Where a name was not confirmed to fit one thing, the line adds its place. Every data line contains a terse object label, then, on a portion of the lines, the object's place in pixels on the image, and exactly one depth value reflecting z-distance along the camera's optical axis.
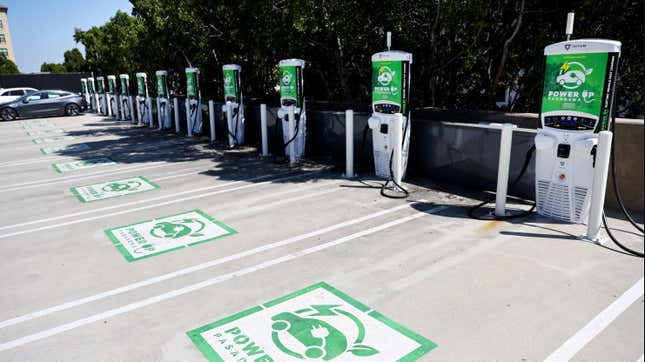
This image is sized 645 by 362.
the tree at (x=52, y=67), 70.71
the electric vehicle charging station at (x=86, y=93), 25.33
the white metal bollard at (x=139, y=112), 17.23
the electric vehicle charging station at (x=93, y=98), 23.59
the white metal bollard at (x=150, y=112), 16.03
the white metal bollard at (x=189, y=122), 13.32
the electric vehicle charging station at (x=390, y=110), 6.79
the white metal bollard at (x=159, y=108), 15.25
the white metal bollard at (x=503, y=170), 5.21
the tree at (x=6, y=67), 57.84
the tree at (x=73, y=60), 68.24
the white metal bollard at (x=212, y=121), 12.00
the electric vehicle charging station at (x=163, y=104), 14.77
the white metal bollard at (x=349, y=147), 7.36
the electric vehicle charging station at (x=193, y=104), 12.56
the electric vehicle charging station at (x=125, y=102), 18.42
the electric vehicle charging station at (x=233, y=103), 10.66
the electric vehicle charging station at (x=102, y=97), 22.17
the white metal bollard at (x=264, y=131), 9.46
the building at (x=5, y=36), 84.44
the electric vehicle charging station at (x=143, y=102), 16.17
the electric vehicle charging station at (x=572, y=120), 4.68
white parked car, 21.75
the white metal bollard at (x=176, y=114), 14.01
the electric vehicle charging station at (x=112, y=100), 20.33
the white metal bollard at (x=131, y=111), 18.03
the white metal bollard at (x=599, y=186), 4.47
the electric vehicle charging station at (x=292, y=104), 8.77
